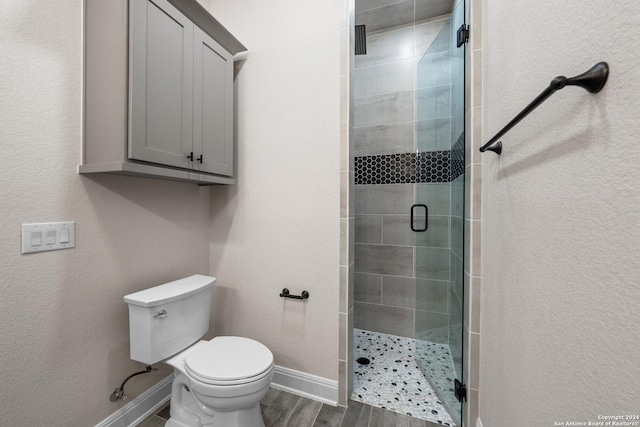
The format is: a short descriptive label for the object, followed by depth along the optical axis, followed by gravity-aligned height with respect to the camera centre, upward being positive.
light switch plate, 1.02 -0.09
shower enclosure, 1.58 +0.06
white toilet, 1.14 -0.72
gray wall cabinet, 1.10 +0.60
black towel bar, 0.43 +0.24
